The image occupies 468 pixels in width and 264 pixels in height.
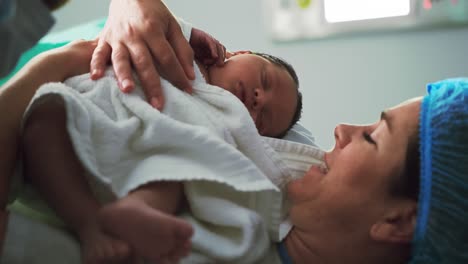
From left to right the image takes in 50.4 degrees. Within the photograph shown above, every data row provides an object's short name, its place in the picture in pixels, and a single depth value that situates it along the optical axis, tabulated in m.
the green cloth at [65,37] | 1.19
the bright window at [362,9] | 1.79
